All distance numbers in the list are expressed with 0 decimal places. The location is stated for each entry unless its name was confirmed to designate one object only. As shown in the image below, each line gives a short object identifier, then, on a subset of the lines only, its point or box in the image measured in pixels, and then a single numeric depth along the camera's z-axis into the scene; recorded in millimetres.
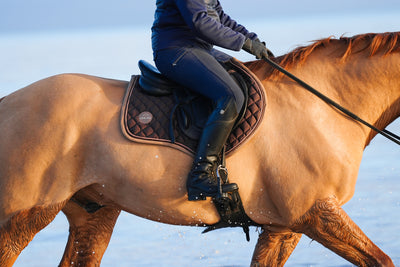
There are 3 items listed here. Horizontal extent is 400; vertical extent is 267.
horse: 7645
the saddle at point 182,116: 7723
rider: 7570
